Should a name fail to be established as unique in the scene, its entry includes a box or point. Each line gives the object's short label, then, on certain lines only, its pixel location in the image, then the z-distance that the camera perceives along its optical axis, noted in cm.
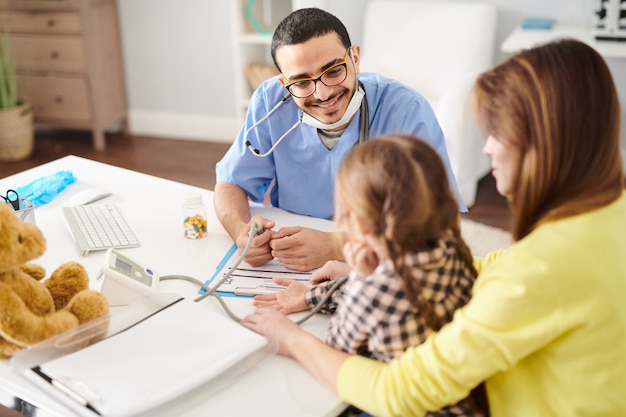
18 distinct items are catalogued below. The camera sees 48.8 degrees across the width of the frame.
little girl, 94
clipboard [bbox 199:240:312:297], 130
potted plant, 377
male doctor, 143
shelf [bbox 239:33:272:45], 368
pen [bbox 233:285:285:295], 129
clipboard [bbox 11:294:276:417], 96
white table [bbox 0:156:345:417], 99
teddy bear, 104
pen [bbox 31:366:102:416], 95
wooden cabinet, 391
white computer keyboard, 147
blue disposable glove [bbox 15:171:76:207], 169
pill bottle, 152
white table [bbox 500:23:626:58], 277
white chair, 311
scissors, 147
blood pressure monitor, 121
